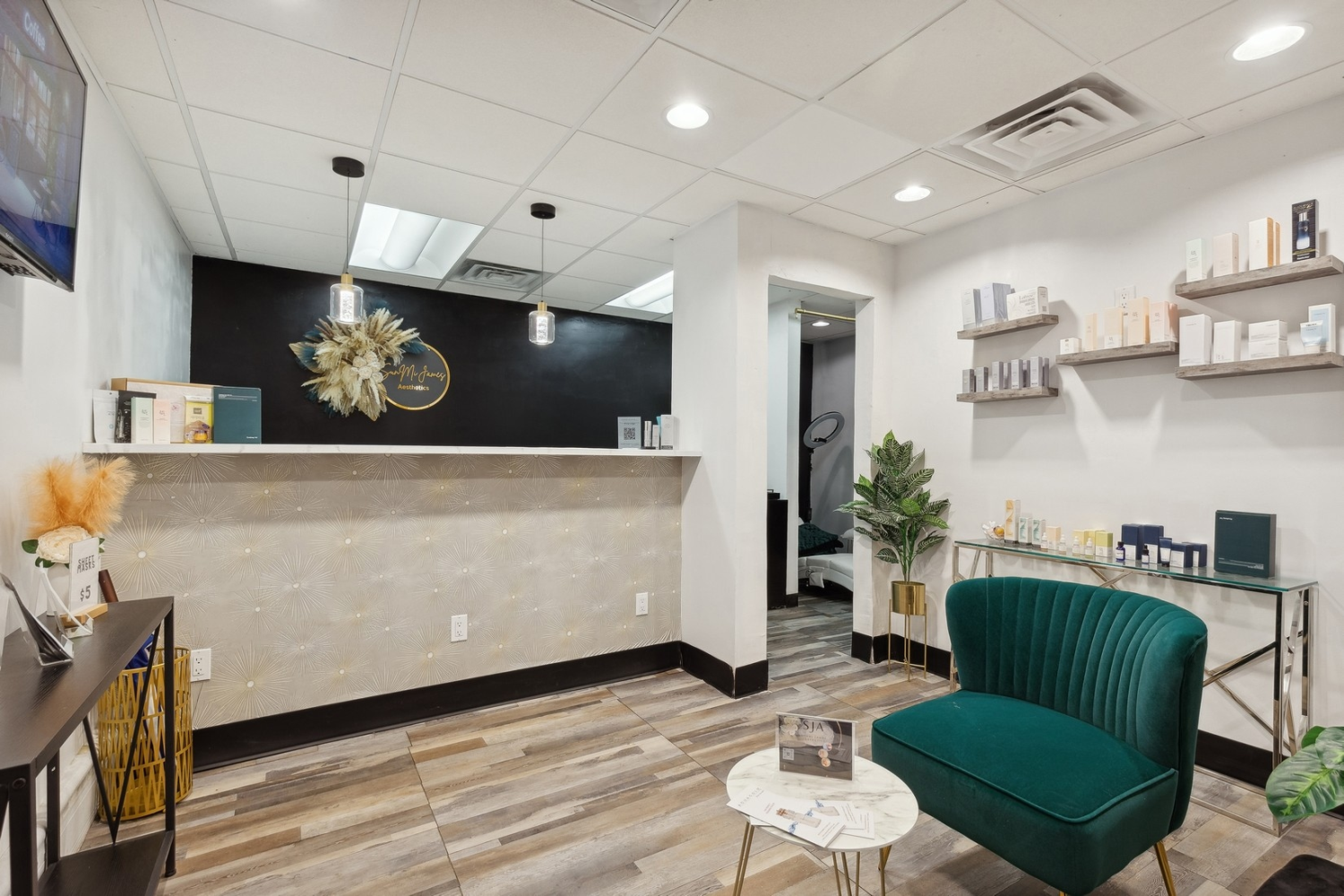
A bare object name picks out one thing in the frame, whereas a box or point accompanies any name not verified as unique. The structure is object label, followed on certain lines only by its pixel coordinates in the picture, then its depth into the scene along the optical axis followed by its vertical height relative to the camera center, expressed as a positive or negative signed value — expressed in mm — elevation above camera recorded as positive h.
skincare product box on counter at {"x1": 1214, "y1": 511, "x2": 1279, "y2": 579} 2426 -328
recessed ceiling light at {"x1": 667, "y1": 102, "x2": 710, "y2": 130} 2469 +1319
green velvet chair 1514 -792
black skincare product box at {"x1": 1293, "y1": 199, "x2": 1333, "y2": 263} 2328 +843
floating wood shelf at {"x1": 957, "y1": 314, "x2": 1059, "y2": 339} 3193 +668
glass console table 2256 -732
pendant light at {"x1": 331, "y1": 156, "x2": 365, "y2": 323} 2832 +650
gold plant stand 3703 -863
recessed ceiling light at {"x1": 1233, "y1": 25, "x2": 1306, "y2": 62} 2020 +1351
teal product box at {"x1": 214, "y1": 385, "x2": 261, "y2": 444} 2545 +110
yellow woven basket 2150 -1034
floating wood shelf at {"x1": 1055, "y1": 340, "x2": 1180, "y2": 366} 2711 +460
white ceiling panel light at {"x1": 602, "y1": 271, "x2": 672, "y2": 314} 5156 +1300
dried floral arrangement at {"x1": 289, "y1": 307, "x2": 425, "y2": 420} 4598 +600
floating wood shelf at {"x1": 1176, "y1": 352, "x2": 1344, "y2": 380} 2260 +349
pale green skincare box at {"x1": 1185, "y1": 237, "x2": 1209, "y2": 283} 2611 +815
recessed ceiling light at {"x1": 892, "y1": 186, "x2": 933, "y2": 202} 3226 +1327
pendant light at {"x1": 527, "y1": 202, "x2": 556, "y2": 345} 3490 +688
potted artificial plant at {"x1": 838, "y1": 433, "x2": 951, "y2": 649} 3697 -342
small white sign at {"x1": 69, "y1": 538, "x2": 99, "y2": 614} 1489 -326
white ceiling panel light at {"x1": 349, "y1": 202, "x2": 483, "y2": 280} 4191 +1414
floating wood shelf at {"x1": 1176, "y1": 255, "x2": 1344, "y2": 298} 2287 +688
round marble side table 1357 -811
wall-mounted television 1289 +677
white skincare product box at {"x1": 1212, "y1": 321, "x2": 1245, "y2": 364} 2518 +463
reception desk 2551 -546
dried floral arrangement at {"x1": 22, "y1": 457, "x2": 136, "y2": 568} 1486 -162
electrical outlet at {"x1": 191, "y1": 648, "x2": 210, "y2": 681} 2545 -891
